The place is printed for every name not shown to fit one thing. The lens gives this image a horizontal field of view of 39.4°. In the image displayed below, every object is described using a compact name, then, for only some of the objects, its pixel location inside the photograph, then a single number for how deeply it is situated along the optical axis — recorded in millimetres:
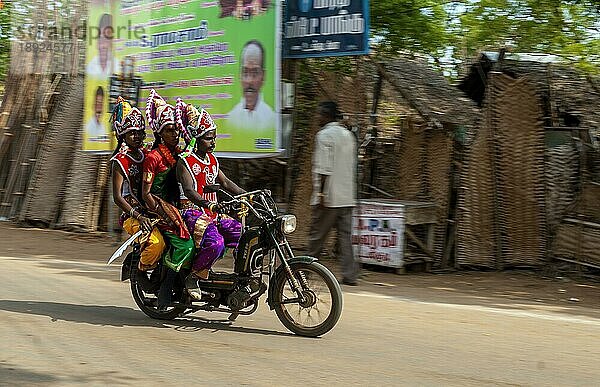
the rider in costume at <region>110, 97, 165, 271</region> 6895
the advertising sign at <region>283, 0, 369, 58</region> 10281
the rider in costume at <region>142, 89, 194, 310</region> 6773
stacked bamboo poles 16422
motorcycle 6453
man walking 9461
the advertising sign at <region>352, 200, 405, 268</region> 10664
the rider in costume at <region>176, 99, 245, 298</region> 6703
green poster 11406
